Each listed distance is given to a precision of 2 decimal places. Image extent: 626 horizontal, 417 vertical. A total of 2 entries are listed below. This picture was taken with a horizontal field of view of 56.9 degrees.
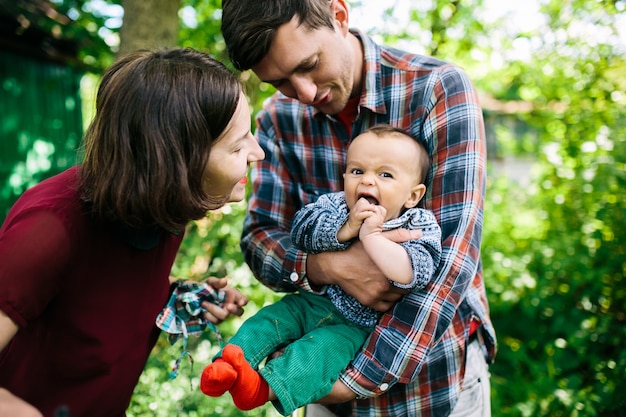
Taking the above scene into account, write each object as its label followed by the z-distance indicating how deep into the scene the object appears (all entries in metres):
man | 1.77
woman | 1.54
